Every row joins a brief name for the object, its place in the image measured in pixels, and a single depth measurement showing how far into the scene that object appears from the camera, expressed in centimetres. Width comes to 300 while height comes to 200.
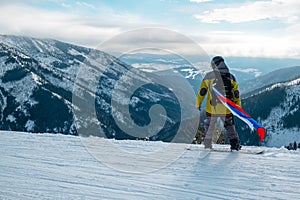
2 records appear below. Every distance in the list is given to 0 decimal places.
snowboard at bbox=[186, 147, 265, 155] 929
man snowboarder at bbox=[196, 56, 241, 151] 922
